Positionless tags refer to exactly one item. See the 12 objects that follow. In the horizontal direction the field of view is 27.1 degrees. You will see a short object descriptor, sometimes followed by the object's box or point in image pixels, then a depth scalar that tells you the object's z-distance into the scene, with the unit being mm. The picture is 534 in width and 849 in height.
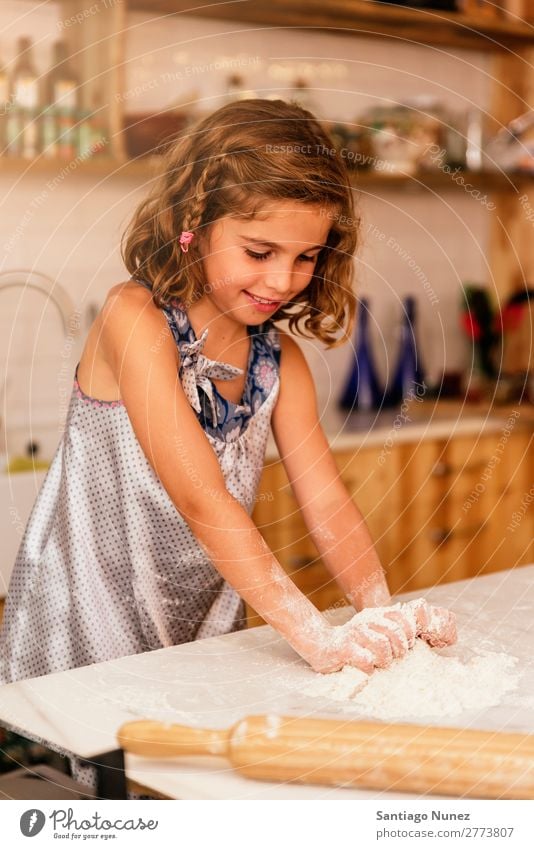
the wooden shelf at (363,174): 1777
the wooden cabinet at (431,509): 1928
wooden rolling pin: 700
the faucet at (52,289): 1807
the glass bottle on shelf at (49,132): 1793
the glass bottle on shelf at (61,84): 1812
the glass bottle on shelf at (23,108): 1776
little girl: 1018
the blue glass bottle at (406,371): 2408
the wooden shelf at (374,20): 2053
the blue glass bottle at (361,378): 2322
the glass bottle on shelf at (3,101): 1756
